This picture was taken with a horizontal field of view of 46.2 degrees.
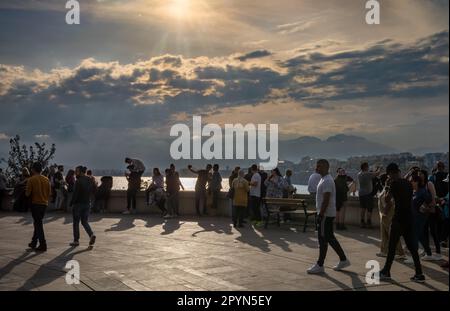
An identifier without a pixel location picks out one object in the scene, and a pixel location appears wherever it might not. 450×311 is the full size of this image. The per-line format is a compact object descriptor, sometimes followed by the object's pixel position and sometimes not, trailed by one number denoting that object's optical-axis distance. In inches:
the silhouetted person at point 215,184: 730.2
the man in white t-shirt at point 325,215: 349.7
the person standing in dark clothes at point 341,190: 572.0
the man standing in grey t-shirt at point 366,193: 577.3
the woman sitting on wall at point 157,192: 740.2
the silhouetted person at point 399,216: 334.3
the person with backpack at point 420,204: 397.4
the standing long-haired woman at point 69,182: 772.6
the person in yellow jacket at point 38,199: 429.4
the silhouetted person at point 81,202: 454.3
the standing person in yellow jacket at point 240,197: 598.2
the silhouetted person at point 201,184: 740.0
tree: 914.7
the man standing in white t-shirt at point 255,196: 630.5
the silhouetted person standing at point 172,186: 733.3
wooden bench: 573.8
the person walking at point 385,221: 401.4
